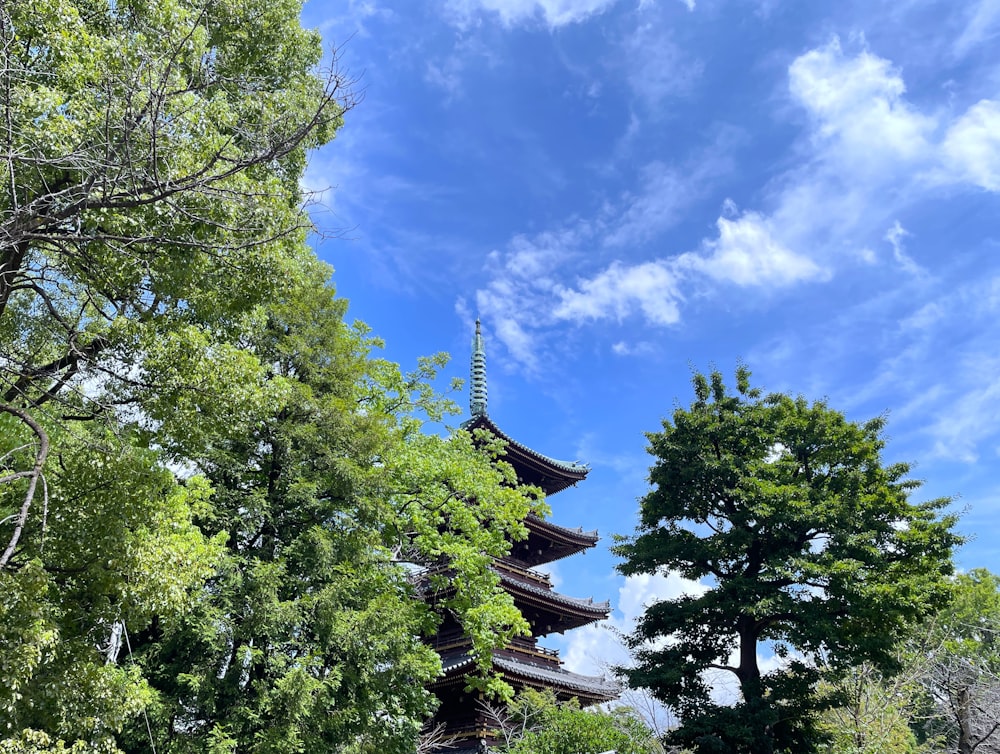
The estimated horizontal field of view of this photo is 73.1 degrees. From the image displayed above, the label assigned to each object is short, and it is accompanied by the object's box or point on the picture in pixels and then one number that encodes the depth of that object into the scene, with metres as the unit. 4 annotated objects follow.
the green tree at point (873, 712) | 14.52
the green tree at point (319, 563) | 8.30
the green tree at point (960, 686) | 16.84
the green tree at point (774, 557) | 14.12
